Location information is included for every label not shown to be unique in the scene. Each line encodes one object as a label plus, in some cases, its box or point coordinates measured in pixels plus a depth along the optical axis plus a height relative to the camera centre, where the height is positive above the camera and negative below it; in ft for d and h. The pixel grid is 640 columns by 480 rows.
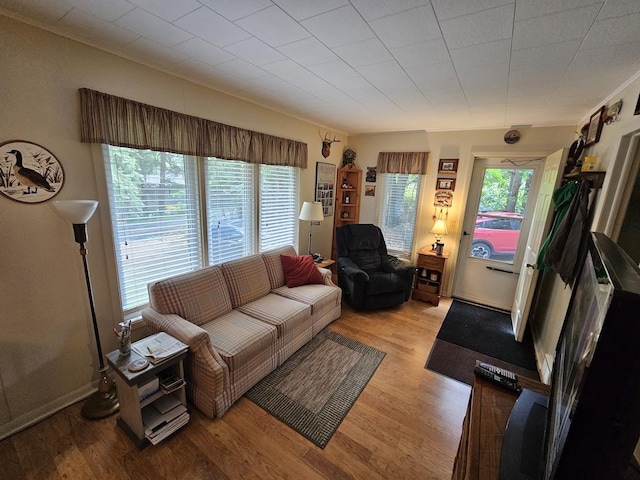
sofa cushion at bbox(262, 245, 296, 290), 9.61 -2.96
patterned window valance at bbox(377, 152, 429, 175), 12.62 +1.44
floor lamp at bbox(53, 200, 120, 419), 5.13 -3.10
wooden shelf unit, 14.58 -0.36
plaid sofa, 5.96 -3.75
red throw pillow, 9.93 -3.17
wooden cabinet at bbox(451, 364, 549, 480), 3.06 -3.07
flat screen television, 1.53 -1.15
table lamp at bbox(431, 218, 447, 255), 12.16 -1.65
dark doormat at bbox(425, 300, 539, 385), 8.15 -5.16
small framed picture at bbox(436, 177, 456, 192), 12.28 +0.47
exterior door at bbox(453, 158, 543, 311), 11.32 -1.37
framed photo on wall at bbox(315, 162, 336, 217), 13.16 +0.12
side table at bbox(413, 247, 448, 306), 12.16 -3.86
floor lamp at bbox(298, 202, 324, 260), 11.30 -1.04
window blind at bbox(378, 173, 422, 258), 13.47 -0.92
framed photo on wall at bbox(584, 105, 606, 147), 7.02 +2.04
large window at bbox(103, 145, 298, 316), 6.70 -0.94
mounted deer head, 13.15 +2.09
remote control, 4.28 -2.96
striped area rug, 6.03 -5.19
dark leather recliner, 10.98 -3.49
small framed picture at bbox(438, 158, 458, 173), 12.12 +1.33
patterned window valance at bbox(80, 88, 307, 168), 5.75 +1.28
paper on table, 5.46 -3.57
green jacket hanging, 7.30 -0.20
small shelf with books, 5.19 -4.29
